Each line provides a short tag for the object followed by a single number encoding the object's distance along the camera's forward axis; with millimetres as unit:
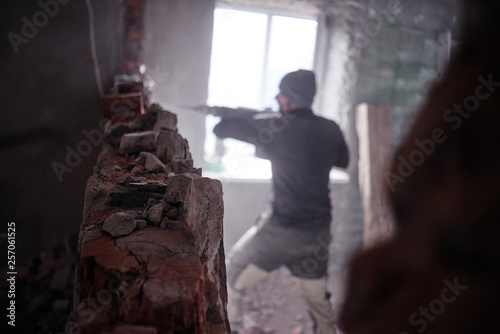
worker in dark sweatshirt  2582
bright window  3648
